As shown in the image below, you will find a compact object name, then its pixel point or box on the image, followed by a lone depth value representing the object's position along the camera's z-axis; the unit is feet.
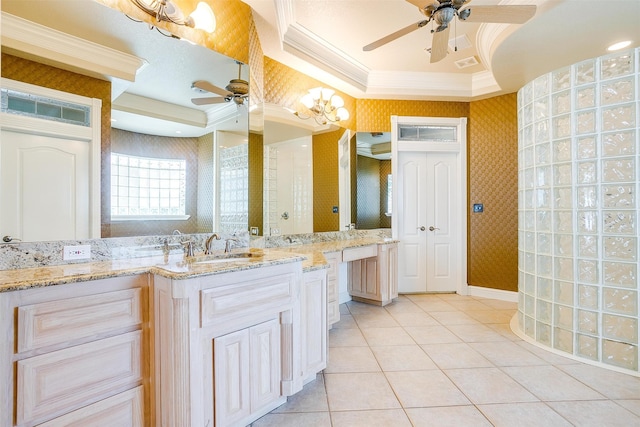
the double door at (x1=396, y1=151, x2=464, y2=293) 14.75
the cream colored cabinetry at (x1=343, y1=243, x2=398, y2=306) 12.62
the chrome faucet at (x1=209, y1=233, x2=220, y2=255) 7.07
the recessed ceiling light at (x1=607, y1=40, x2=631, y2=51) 8.85
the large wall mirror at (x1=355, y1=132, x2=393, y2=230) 13.87
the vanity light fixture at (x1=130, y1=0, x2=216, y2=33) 6.40
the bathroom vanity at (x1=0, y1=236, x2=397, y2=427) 4.12
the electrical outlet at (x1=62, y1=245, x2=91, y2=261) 5.56
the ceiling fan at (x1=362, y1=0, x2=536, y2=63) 6.66
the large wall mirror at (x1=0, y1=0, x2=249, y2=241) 5.96
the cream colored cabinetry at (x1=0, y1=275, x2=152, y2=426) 4.01
